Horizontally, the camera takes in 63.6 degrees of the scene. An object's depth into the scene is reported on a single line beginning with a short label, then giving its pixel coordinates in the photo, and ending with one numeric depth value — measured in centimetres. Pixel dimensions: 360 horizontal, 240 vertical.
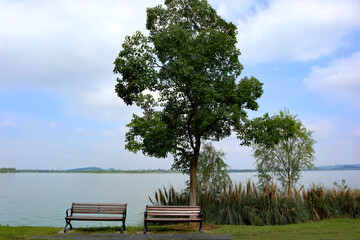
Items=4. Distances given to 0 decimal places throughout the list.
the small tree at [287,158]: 1794
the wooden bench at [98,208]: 964
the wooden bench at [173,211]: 923
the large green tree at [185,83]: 994
